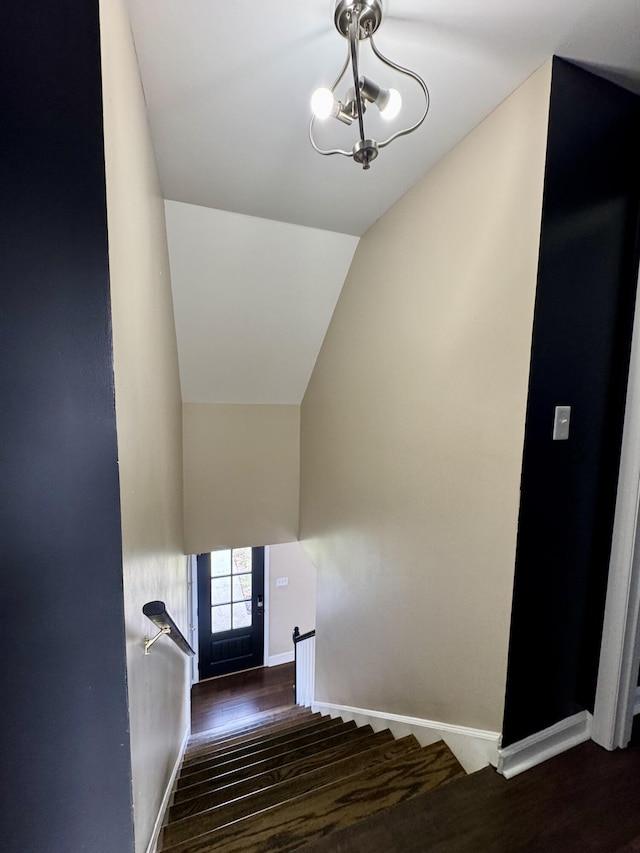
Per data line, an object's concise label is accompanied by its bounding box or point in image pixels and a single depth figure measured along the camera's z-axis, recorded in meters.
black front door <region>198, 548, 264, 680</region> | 4.87
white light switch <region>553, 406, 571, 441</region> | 1.22
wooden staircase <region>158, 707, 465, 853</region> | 1.21
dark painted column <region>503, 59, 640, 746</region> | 1.15
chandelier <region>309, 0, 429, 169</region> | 0.89
